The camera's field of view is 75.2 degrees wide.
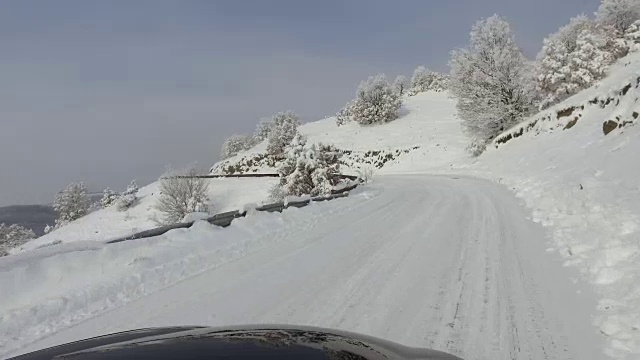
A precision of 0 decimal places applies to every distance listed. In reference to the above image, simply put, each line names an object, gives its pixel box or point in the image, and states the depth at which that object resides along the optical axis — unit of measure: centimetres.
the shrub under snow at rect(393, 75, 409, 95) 12550
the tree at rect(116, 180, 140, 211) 5475
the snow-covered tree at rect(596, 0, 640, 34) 4581
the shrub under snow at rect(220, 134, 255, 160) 9906
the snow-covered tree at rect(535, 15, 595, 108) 3600
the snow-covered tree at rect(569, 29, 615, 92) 3510
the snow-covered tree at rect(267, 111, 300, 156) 6912
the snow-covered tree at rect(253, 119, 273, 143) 9279
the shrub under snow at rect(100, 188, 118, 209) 6800
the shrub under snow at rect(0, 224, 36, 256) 5381
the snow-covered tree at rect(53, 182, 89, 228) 7031
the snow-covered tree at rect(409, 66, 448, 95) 10906
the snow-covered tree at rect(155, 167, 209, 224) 4534
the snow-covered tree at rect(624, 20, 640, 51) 3772
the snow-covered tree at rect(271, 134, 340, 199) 3098
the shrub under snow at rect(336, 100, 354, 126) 8225
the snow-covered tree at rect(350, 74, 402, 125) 7462
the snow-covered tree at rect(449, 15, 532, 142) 3616
